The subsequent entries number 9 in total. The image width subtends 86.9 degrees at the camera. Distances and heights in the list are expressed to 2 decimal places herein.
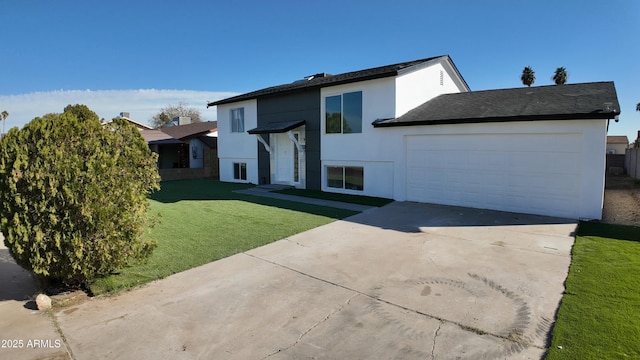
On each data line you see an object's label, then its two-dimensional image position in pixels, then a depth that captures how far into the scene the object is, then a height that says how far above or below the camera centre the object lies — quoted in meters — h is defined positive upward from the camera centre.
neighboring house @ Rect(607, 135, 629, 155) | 45.06 +1.03
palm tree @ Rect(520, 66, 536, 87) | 33.72 +7.86
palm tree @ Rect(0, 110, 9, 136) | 64.50 +8.61
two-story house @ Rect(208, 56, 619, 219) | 9.08 +0.56
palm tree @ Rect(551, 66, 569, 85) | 32.12 +7.47
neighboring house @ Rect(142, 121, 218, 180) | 22.80 +0.73
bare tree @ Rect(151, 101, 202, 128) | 58.03 +7.71
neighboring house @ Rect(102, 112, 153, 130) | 31.33 +3.04
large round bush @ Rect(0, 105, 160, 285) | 4.24 -0.47
